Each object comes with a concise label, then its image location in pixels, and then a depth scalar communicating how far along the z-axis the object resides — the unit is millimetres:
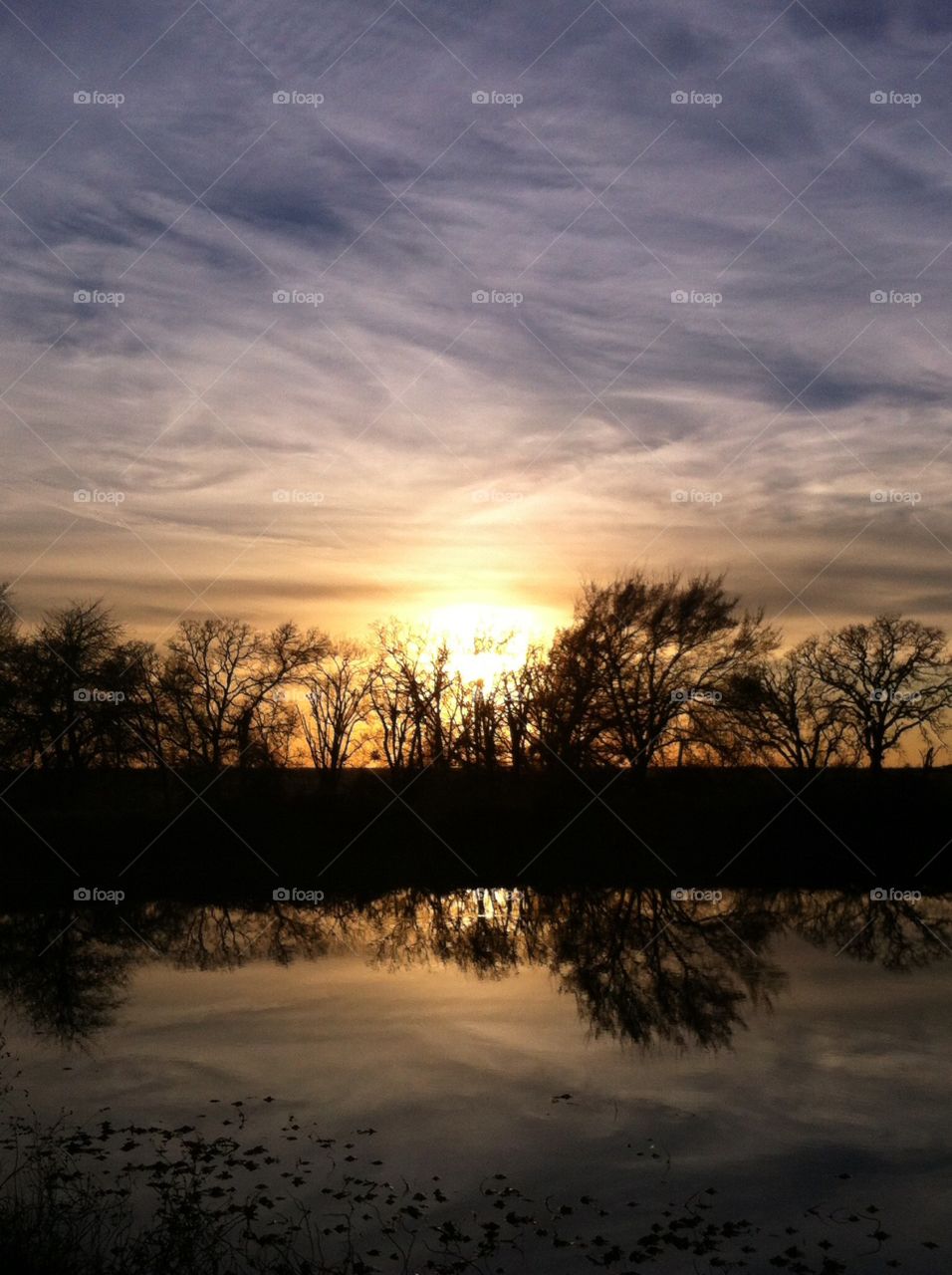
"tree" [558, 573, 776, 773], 45656
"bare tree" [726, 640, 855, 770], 48222
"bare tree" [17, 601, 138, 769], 49469
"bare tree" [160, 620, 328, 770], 54344
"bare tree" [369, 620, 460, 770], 55969
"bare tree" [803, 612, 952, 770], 56031
